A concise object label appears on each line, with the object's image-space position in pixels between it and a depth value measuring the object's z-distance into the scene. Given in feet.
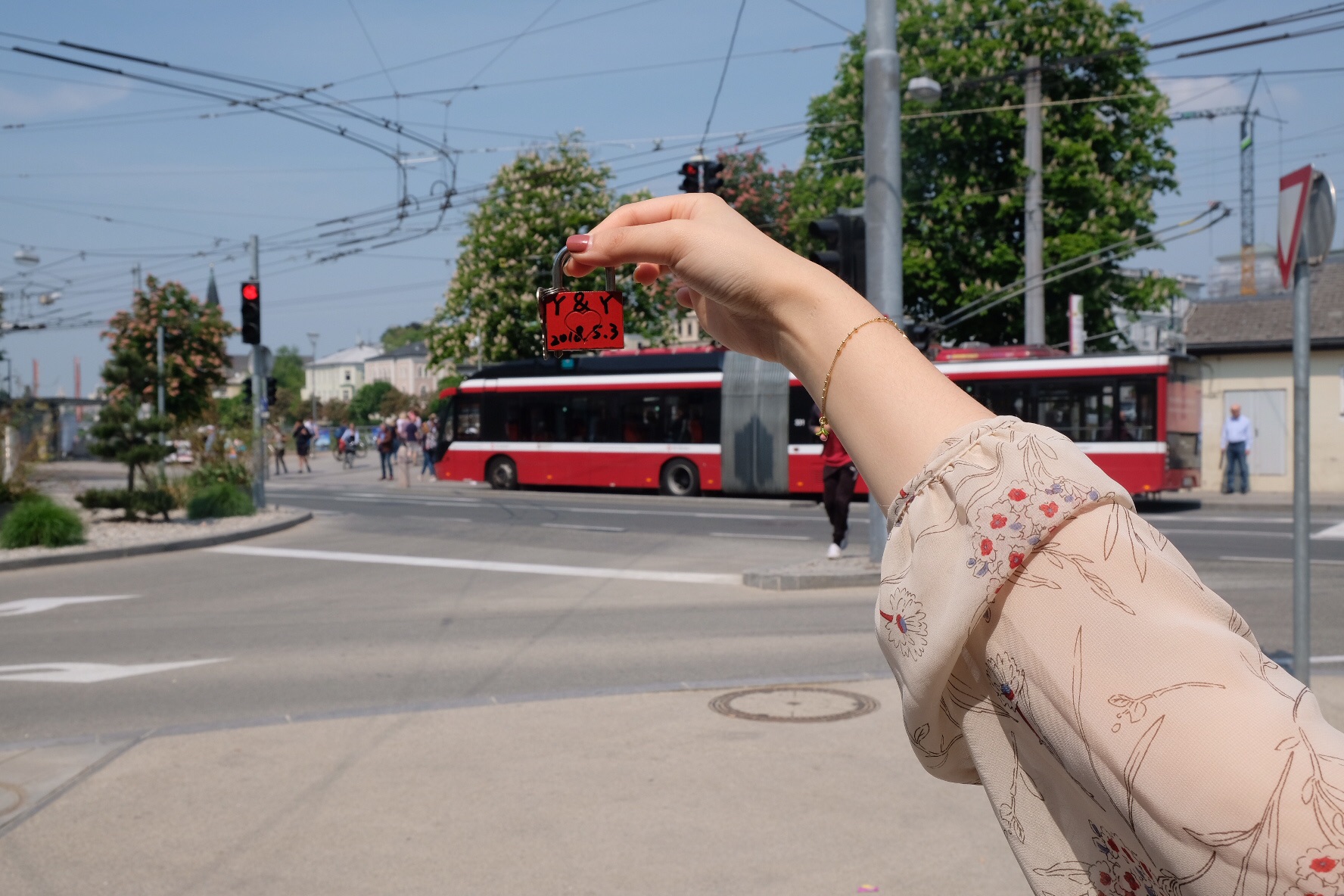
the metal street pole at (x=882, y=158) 36.58
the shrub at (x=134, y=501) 58.95
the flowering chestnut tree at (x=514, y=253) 98.73
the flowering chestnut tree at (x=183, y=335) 102.63
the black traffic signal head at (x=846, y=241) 35.12
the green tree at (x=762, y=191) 100.22
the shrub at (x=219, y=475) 67.15
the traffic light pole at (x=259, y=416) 69.26
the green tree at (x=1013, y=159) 90.22
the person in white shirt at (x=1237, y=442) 77.00
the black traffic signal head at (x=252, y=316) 70.85
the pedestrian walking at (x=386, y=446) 112.57
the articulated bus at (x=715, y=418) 67.56
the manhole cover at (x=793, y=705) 20.29
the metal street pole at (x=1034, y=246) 75.31
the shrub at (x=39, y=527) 49.32
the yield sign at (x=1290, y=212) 18.16
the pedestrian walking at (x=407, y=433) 100.42
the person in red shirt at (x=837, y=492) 41.19
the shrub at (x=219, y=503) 63.98
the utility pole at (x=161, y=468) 62.01
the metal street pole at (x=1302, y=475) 17.76
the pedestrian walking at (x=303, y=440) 130.72
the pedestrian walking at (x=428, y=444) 113.25
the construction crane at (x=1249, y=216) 115.65
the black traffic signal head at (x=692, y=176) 48.55
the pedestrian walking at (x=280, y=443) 79.10
